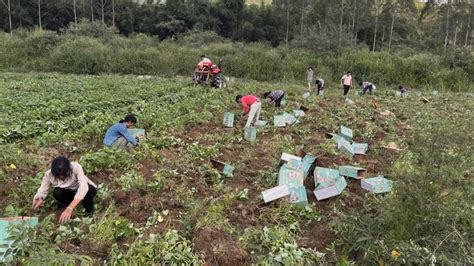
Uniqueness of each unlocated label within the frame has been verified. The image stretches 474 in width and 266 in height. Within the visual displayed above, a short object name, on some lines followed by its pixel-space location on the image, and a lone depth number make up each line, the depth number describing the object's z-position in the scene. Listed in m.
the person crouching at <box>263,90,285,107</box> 10.15
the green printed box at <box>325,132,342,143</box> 6.83
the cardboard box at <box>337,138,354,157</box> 6.26
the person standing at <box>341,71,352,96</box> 14.30
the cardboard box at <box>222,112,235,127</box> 8.24
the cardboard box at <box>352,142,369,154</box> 6.55
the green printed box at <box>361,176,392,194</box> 4.63
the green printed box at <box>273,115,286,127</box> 8.25
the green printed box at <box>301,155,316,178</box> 5.30
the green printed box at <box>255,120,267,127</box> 8.21
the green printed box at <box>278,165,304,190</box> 4.88
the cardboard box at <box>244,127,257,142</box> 7.17
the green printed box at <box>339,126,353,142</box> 7.34
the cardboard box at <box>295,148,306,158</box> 6.16
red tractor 13.35
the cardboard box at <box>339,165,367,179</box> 5.17
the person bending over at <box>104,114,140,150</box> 5.94
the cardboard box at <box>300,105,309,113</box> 9.95
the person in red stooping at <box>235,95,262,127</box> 8.05
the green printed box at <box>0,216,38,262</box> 3.15
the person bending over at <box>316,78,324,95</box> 14.55
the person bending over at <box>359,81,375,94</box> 15.09
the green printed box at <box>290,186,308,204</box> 4.55
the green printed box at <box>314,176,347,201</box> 4.65
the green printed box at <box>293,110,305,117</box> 9.01
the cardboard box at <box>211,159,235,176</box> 5.38
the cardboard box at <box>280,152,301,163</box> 5.45
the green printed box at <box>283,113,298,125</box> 8.40
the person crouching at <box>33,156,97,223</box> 3.78
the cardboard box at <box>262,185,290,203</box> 4.47
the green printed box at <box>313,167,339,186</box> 4.97
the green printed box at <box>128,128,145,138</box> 6.62
